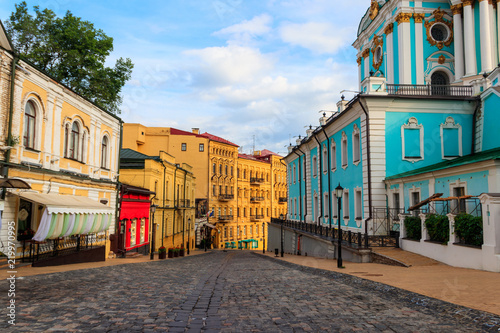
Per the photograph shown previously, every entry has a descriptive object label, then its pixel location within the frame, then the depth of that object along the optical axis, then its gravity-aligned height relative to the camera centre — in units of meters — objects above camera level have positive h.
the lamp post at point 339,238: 15.32 -1.25
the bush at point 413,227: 16.89 -0.87
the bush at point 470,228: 12.73 -0.68
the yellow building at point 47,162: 13.76 +1.67
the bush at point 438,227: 14.45 -0.75
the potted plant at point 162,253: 24.13 -2.78
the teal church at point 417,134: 15.73 +4.06
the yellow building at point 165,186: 30.55 +1.55
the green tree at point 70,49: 29.45 +11.27
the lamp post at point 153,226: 23.20 -1.27
